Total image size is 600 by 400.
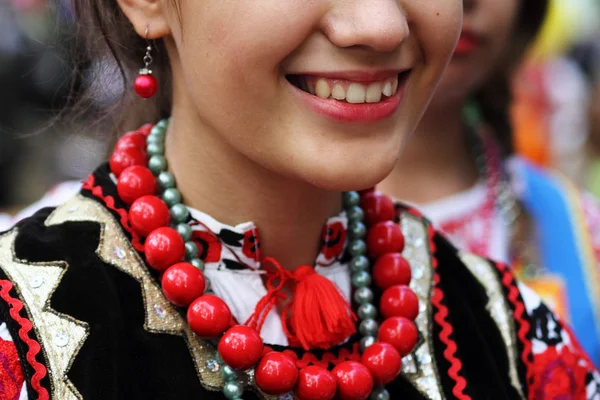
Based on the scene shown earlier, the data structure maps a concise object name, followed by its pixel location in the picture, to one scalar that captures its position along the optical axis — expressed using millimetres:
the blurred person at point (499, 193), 4422
